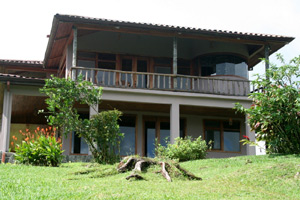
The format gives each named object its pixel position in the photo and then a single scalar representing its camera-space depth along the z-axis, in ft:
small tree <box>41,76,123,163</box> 42.39
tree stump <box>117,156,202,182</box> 30.45
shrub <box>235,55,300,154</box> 40.29
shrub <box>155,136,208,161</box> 46.60
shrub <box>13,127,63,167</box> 39.34
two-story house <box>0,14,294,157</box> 53.57
